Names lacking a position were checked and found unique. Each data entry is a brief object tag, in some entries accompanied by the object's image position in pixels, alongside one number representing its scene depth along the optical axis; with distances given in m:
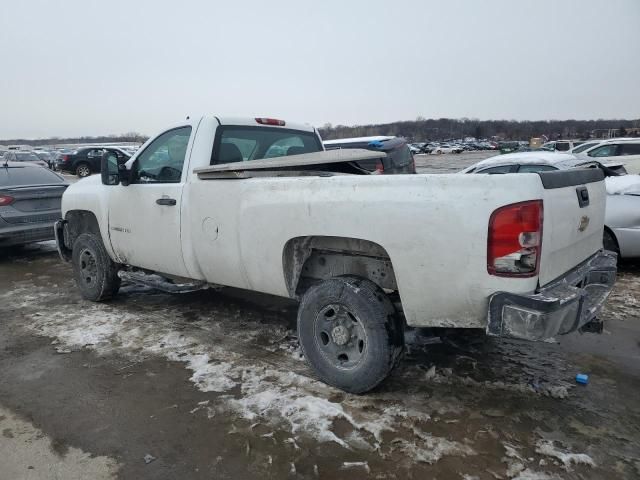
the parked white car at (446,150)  67.96
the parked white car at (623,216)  6.01
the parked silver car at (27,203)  7.57
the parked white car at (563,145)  27.67
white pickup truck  2.61
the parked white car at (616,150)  13.41
